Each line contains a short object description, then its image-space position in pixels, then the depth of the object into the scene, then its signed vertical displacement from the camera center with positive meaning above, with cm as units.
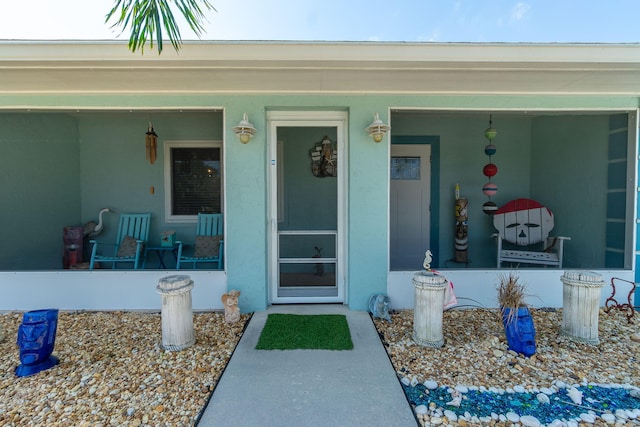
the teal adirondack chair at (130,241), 450 -50
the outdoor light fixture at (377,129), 321 +80
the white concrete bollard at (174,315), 265 -91
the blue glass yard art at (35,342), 230 -99
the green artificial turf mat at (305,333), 271 -117
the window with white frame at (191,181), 492 +40
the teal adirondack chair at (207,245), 427 -54
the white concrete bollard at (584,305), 274 -86
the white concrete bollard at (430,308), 268 -86
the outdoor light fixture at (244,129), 319 +79
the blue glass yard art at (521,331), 253 -100
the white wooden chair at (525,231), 449 -36
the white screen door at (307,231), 356 -28
